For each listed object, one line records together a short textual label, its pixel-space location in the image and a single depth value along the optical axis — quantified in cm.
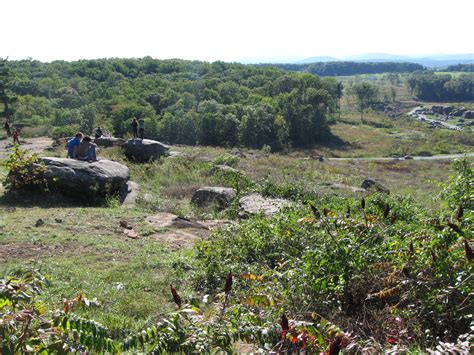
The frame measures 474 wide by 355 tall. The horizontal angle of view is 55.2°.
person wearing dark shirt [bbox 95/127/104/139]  2232
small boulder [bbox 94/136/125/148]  2119
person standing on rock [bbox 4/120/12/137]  3369
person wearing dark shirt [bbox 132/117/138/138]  2054
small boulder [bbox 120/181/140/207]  1283
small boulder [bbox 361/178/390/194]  2003
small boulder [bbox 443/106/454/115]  12082
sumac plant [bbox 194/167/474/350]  434
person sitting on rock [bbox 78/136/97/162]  1330
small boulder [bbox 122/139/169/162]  1941
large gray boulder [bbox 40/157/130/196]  1182
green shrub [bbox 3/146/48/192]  1119
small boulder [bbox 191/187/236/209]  1288
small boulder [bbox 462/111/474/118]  11394
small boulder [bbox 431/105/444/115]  12213
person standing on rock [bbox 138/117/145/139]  2034
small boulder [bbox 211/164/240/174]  1665
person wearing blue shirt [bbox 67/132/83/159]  1333
